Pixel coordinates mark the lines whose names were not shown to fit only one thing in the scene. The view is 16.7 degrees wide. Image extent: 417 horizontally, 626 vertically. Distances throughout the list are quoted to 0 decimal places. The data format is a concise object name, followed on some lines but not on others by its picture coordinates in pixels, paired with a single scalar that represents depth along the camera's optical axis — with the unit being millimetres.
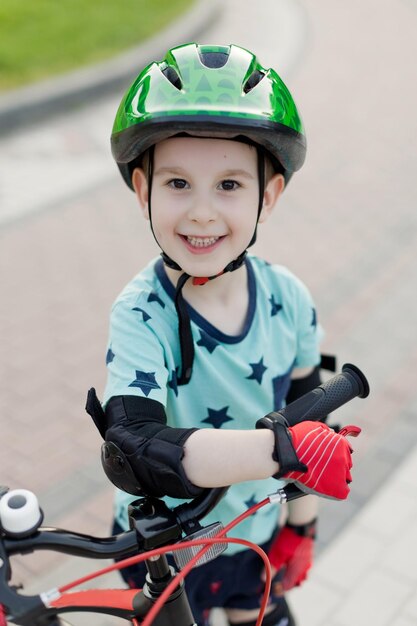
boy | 1307
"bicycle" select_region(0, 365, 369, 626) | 1213
